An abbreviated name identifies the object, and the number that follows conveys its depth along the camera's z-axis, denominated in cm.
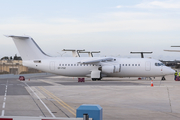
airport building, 11486
